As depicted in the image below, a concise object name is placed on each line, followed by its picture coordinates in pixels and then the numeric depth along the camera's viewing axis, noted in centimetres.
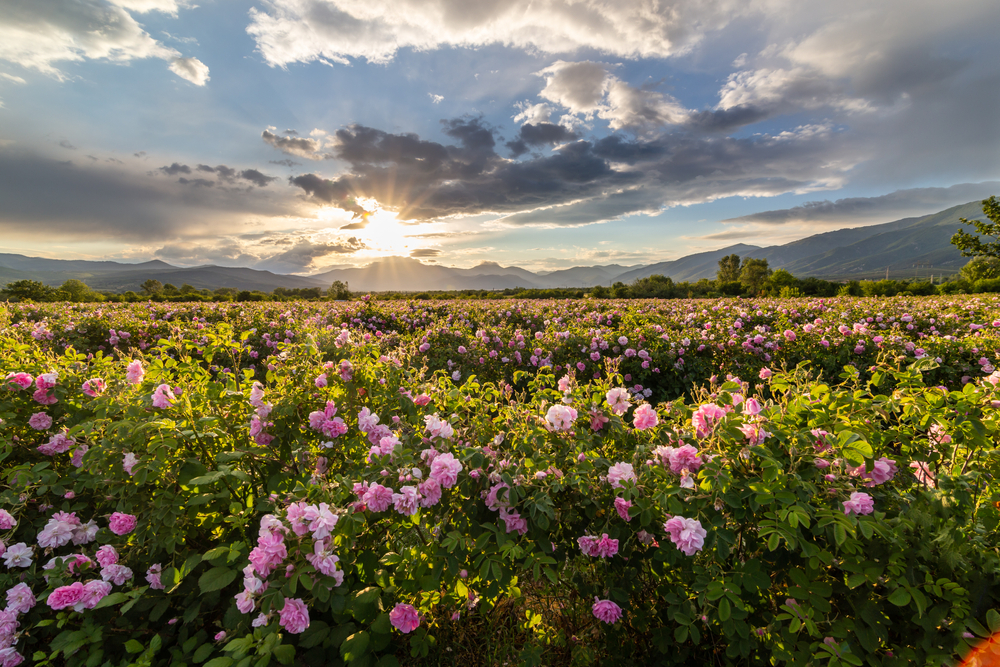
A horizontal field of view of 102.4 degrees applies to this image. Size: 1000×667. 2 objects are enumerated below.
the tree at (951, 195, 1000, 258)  3012
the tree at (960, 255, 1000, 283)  4856
